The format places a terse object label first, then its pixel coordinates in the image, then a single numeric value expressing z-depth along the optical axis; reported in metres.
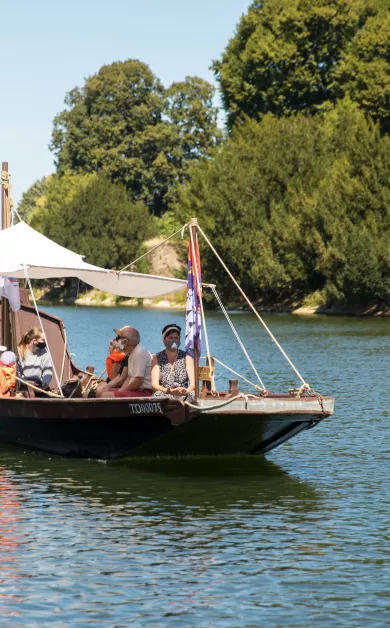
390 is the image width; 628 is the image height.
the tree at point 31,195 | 169.16
